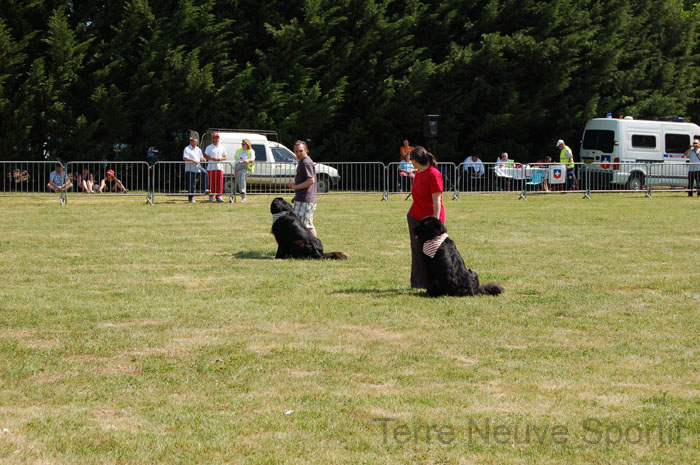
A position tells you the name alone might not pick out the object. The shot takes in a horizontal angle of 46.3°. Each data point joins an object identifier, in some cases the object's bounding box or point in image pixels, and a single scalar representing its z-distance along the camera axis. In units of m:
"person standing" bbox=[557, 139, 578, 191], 27.47
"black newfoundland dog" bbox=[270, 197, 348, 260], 11.09
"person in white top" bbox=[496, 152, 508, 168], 27.41
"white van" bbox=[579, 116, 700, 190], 28.84
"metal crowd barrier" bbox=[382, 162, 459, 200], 26.23
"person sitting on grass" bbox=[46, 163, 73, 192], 23.22
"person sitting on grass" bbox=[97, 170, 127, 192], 24.45
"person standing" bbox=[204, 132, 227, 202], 22.84
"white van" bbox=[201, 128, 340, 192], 24.81
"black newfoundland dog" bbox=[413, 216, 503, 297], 8.16
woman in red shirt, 8.59
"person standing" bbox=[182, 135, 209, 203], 22.48
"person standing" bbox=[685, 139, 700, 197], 26.11
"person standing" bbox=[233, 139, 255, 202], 22.94
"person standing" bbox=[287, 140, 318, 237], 11.91
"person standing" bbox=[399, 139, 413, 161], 29.61
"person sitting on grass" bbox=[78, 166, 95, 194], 23.95
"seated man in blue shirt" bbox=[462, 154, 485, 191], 27.25
